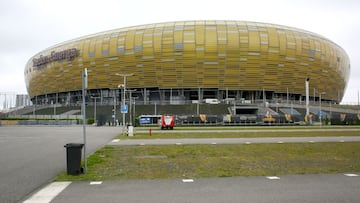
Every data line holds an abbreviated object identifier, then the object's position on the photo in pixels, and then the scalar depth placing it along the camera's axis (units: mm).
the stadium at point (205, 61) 72438
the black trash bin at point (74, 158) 8500
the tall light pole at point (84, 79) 9000
